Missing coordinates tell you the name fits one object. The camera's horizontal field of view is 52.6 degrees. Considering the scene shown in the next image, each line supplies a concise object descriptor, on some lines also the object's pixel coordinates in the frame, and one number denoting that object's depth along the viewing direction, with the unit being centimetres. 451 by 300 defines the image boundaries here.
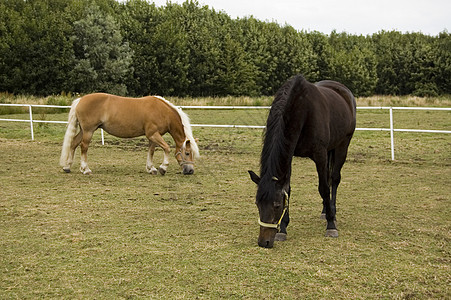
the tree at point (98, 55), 3547
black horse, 389
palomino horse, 826
